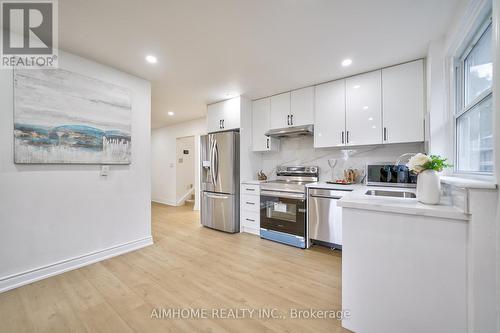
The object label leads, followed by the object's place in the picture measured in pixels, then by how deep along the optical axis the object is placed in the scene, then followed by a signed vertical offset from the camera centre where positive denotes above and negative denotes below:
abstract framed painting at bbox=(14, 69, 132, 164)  1.92 +0.53
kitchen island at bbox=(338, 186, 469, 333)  1.10 -0.64
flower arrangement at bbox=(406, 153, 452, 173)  1.33 +0.01
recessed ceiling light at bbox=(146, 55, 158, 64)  2.27 +1.28
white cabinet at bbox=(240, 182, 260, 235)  3.37 -0.76
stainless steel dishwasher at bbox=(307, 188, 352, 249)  2.60 -0.72
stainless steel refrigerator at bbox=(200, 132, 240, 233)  3.48 -0.29
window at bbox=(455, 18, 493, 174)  1.31 +0.44
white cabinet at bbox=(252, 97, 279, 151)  3.59 +0.76
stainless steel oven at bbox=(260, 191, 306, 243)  2.84 -0.77
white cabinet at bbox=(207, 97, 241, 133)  3.60 +0.98
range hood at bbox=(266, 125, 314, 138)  3.03 +0.55
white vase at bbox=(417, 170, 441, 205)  1.27 -0.15
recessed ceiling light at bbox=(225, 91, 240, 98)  3.39 +1.29
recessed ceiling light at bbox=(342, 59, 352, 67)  2.38 +1.29
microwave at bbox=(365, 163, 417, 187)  2.45 -0.14
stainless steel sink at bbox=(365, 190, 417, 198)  1.96 -0.30
